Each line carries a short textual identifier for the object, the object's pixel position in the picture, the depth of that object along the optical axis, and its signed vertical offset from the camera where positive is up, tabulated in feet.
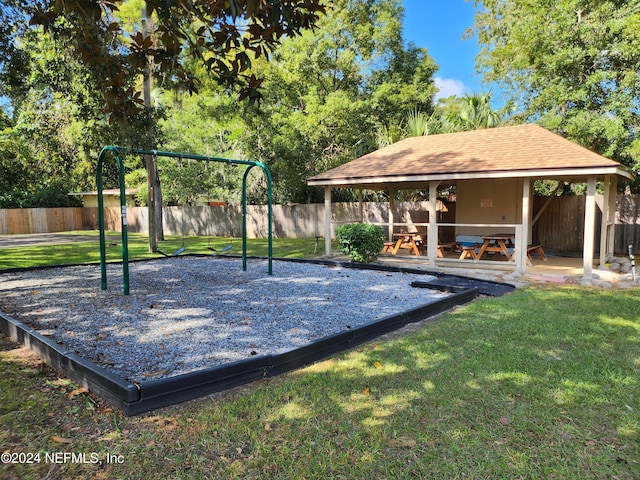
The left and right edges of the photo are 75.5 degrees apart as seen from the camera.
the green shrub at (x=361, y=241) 34.88 -2.32
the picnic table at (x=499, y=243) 32.97 -2.70
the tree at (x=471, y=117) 52.11 +12.21
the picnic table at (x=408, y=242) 39.34 -2.89
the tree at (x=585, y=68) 36.91 +13.82
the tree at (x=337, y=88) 61.41 +19.79
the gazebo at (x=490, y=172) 27.89 +3.00
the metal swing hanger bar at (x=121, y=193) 21.49 +1.40
